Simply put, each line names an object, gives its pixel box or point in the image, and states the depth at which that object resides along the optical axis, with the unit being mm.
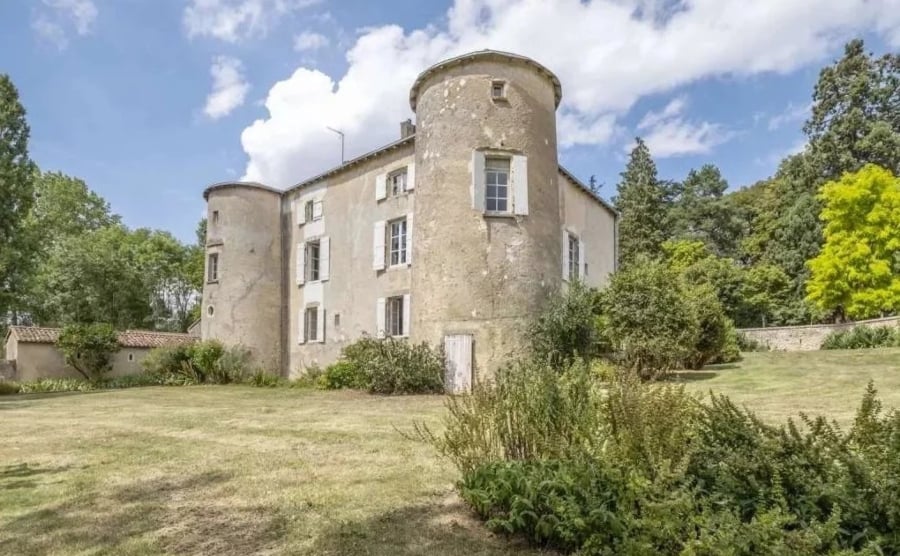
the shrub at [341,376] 15703
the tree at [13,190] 19516
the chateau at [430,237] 13664
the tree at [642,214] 37594
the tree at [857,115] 31312
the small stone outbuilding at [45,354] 22727
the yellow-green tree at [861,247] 24812
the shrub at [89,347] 21750
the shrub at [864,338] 19438
